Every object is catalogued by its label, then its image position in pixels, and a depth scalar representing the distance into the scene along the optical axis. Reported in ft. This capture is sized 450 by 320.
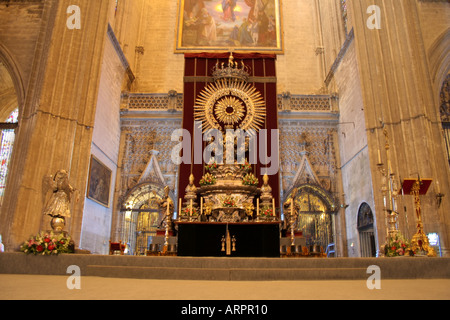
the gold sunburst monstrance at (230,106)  40.86
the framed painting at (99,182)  37.40
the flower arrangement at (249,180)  33.01
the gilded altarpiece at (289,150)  45.24
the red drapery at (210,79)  39.95
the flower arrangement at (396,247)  21.22
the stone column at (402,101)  29.14
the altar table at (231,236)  24.27
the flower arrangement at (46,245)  18.56
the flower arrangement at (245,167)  34.42
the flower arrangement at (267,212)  29.01
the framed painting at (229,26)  47.19
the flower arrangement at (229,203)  29.60
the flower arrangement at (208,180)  32.89
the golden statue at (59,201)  21.88
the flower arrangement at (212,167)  34.48
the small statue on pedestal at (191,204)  29.55
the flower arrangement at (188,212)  29.55
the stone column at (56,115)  28.35
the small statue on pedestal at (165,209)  30.66
